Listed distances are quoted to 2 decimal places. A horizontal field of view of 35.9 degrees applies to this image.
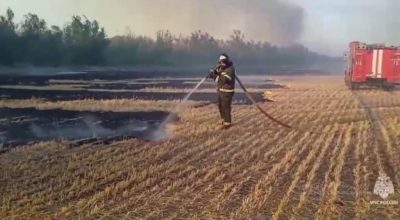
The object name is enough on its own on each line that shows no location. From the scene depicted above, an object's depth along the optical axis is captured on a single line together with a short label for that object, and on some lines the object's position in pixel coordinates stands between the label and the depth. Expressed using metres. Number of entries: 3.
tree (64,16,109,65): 68.81
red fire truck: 30.80
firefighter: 13.90
